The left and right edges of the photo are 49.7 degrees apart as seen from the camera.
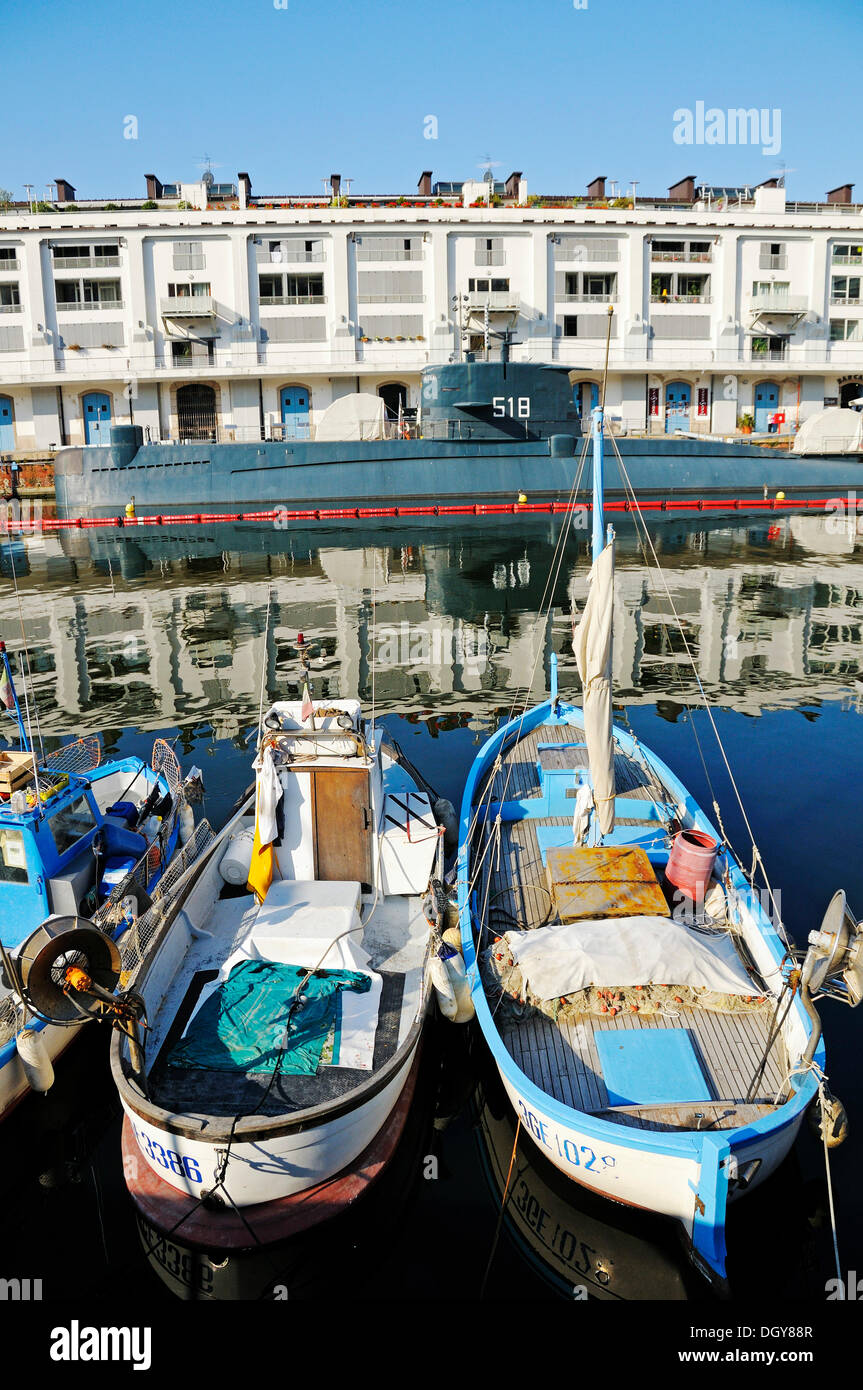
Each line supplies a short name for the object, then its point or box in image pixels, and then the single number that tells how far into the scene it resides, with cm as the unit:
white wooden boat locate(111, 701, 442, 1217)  793
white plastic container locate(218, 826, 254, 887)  1225
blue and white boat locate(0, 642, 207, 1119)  968
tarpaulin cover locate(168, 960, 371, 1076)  902
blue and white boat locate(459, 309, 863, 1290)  792
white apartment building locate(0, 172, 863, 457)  6819
